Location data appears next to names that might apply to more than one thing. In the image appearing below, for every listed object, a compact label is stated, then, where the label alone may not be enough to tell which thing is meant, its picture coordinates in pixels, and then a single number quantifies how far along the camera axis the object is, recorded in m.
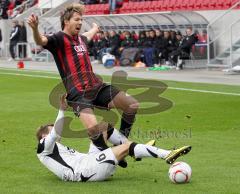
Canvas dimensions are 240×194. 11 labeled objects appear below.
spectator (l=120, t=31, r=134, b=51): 34.32
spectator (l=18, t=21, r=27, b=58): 42.13
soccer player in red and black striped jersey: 9.21
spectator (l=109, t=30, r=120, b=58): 35.19
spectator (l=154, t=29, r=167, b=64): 32.11
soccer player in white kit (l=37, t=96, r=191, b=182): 8.41
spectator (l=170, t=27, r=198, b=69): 30.62
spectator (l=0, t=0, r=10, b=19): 48.72
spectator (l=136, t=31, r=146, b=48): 33.44
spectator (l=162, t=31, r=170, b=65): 32.09
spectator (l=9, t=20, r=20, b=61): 41.75
